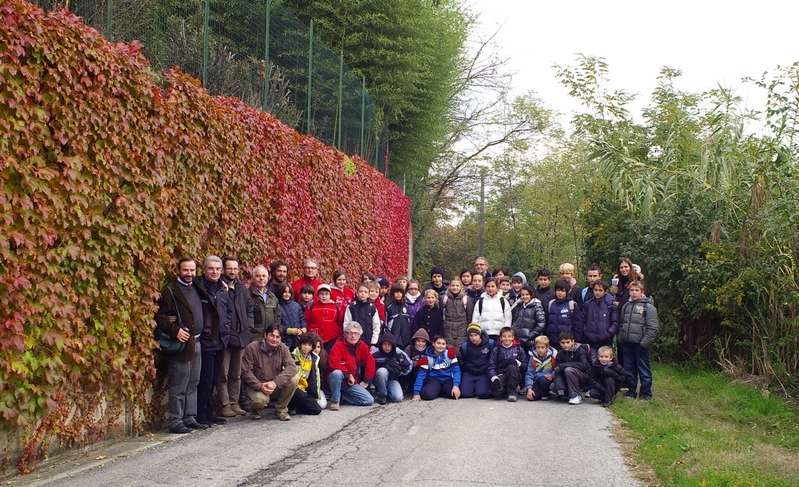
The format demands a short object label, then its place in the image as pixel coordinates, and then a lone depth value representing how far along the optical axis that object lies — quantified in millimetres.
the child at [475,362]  12164
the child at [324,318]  11641
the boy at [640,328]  11791
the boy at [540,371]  11938
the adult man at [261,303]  10219
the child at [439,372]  12047
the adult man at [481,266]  15133
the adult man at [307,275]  12164
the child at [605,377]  11477
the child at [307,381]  10125
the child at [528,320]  12852
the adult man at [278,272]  11227
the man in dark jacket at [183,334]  8586
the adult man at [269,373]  9648
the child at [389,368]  11695
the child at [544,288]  13427
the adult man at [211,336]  9148
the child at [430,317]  12977
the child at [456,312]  13070
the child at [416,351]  12328
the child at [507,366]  11945
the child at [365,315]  12297
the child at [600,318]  12125
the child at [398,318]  12734
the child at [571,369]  11570
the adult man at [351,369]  10852
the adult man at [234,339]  9641
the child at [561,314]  12578
